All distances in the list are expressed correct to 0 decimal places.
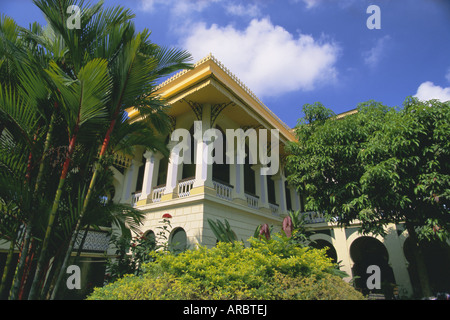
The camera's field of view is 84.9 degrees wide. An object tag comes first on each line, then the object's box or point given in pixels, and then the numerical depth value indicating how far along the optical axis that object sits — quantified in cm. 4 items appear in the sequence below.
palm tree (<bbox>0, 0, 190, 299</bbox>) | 371
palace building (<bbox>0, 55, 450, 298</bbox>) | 820
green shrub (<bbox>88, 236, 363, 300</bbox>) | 362
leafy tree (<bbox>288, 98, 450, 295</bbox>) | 574
